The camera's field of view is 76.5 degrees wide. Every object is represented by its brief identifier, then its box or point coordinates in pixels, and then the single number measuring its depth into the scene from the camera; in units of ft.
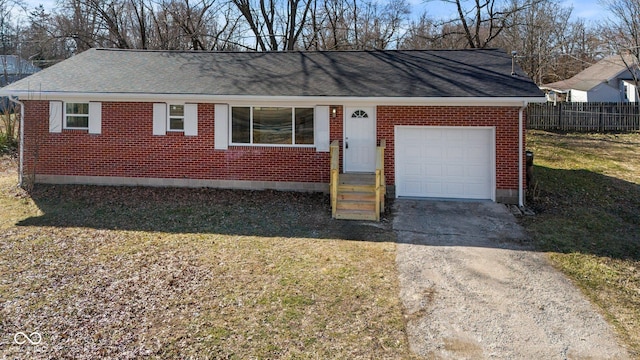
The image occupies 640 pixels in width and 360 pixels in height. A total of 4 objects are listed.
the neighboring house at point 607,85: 96.50
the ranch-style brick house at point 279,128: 33.91
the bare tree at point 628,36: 76.06
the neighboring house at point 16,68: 86.68
